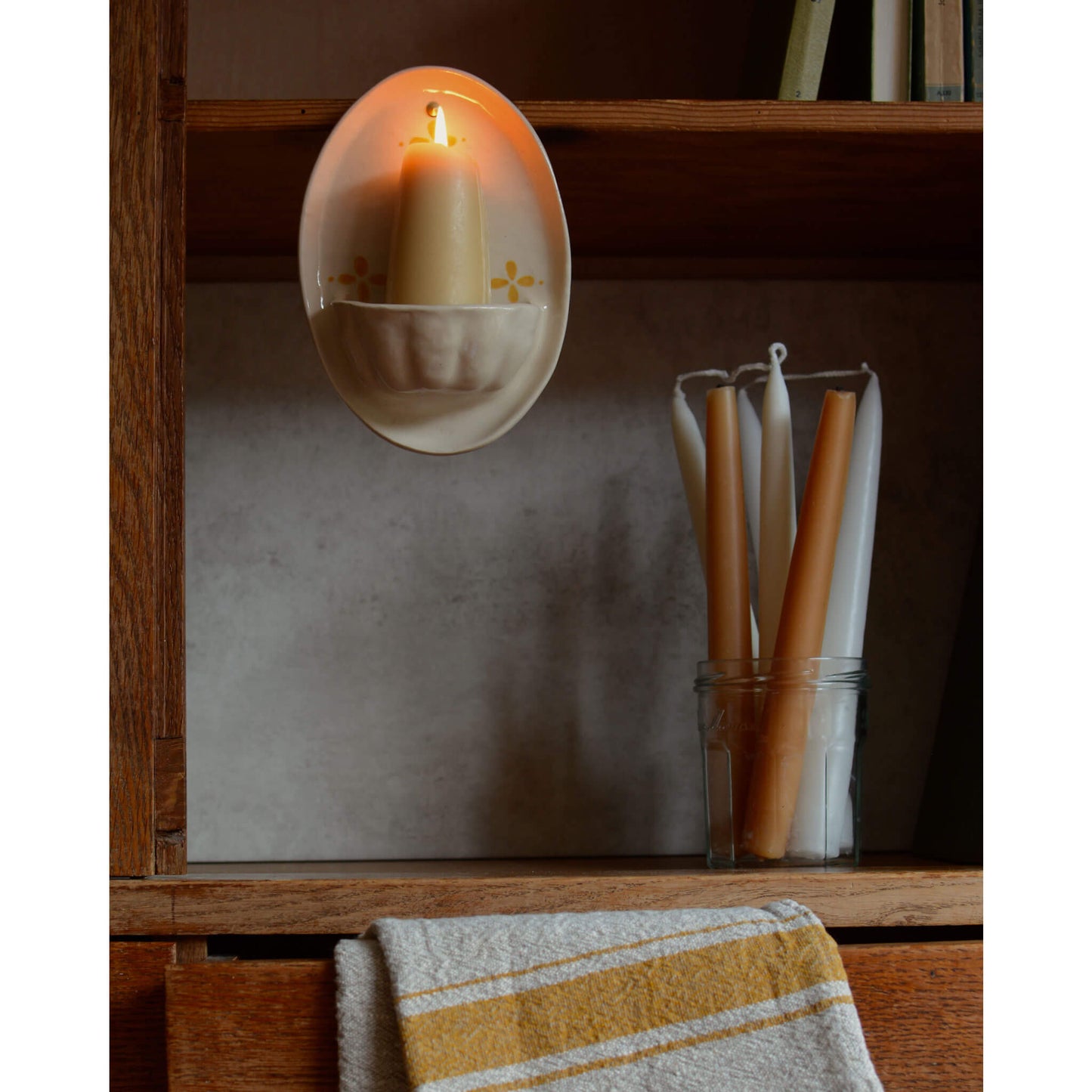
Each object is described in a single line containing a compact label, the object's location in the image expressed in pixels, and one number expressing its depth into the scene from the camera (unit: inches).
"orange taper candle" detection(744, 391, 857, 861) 48.5
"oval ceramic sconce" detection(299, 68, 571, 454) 48.3
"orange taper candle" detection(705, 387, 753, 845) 49.6
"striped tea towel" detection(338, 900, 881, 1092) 43.3
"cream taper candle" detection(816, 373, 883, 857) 50.0
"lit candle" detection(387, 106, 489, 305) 47.7
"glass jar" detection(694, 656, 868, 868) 48.5
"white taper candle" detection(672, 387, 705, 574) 51.1
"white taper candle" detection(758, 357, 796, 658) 50.0
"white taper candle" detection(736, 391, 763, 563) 51.6
